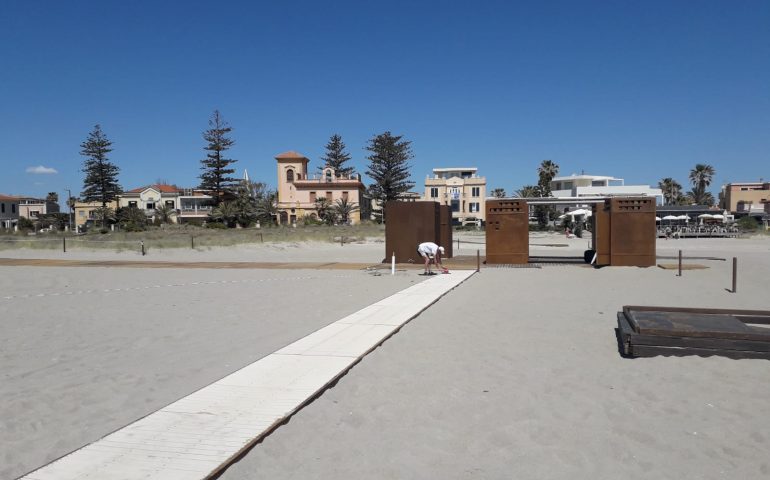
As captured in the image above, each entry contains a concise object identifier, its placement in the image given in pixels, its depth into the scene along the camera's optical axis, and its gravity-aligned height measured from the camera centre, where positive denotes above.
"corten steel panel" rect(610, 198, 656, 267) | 19.06 -0.63
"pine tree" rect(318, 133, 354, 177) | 81.44 +8.78
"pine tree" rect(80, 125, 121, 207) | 66.69 +5.29
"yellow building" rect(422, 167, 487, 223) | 76.19 +2.83
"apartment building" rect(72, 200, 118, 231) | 78.12 +1.42
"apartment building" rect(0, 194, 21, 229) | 79.38 +1.44
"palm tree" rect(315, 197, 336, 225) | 62.31 +0.82
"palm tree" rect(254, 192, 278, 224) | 63.69 +0.89
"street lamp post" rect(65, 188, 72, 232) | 79.47 +0.98
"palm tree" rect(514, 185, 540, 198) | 67.46 +2.81
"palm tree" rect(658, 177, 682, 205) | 90.75 +3.84
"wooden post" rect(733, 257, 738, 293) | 13.56 -1.65
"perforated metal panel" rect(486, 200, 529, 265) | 20.33 -0.59
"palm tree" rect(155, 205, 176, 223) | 66.96 +0.61
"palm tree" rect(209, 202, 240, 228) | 60.59 +0.49
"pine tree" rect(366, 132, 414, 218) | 69.75 +6.22
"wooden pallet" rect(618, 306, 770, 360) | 6.84 -1.56
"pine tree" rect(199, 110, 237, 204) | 64.88 +6.24
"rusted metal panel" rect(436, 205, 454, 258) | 23.31 -0.64
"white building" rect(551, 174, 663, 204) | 77.88 +3.96
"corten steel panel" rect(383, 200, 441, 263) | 21.30 -0.41
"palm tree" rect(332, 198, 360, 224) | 63.72 +0.89
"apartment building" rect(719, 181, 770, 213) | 78.81 +2.25
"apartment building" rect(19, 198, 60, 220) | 89.58 +2.21
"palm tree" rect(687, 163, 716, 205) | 94.44 +5.45
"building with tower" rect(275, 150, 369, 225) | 68.50 +3.31
